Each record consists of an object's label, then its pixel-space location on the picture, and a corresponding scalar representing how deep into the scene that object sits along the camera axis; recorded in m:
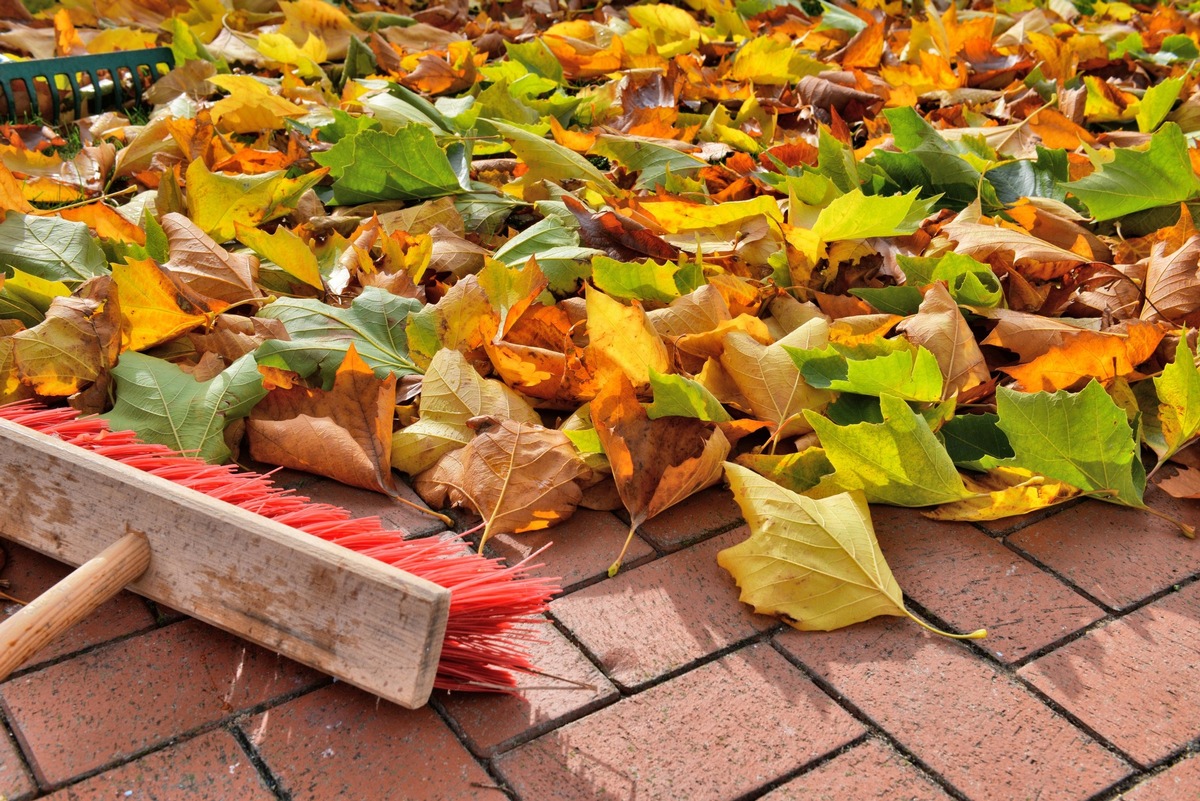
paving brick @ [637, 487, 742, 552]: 1.49
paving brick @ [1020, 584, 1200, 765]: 1.17
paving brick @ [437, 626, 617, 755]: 1.17
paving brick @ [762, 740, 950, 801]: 1.10
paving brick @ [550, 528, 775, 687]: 1.28
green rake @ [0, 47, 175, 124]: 2.91
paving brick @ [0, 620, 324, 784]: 1.14
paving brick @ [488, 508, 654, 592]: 1.43
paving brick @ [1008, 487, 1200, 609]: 1.39
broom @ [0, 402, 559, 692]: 1.18
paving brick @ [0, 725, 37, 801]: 1.09
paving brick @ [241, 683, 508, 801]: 1.10
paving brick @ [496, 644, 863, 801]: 1.11
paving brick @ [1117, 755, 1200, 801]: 1.09
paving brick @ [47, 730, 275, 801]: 1.09
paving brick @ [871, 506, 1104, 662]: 1.32
